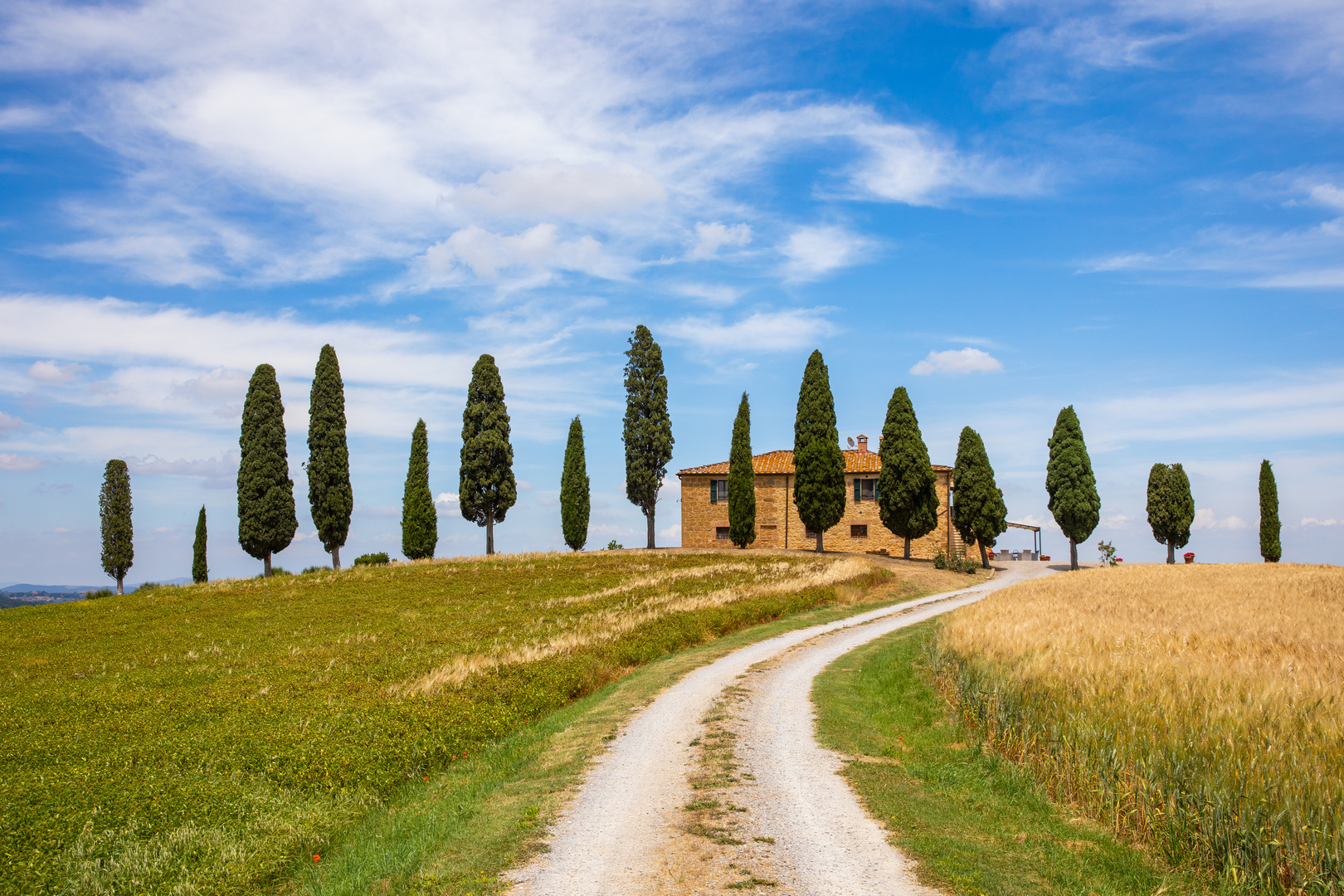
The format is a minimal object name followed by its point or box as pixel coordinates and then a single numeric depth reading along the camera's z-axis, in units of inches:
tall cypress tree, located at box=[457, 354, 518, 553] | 2242.9
